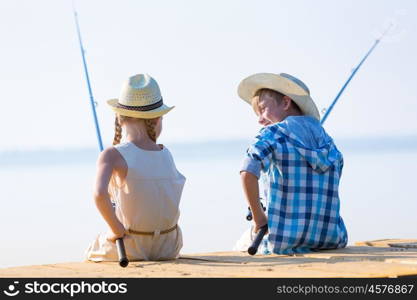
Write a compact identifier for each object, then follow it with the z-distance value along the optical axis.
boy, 13.17
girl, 12.51
